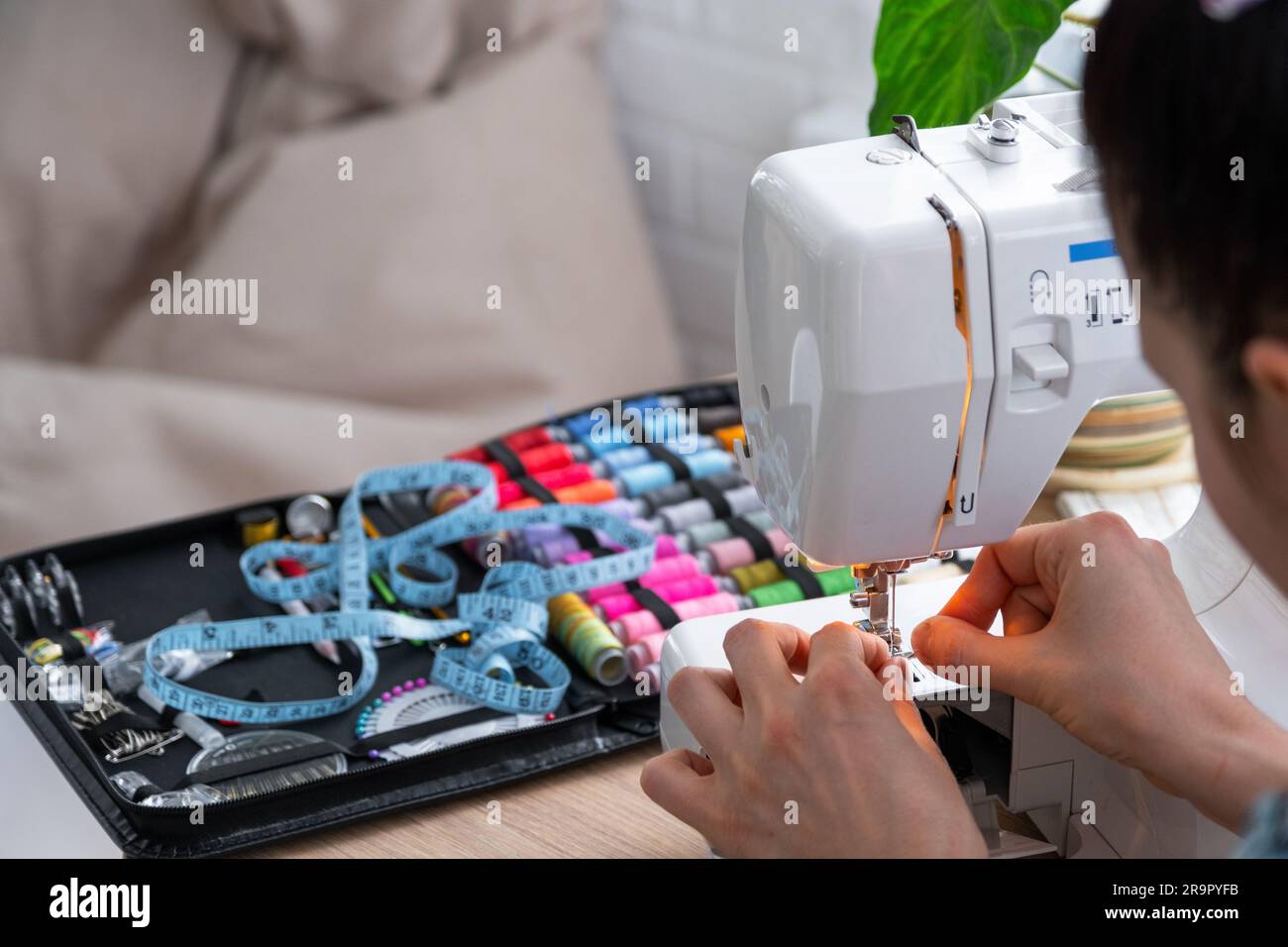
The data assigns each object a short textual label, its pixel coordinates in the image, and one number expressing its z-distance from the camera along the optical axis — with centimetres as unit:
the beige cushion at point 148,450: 192
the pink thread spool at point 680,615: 145
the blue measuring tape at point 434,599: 137
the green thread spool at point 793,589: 150
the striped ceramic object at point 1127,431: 153
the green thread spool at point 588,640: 141
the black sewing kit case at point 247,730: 123
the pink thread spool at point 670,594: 149
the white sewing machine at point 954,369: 92
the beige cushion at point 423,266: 225
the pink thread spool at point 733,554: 158
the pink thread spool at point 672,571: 155
